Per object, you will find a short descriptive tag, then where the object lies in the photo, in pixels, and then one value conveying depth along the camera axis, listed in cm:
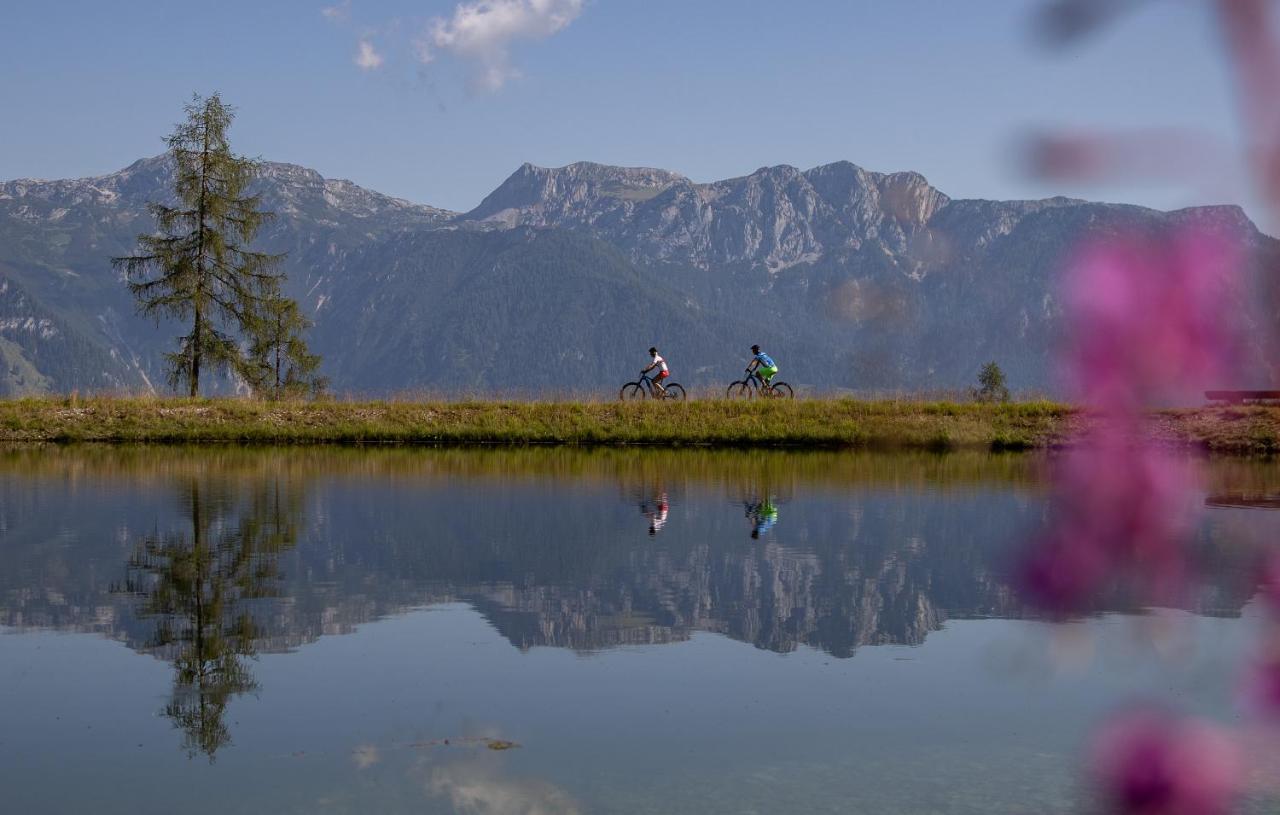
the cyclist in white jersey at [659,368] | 4900
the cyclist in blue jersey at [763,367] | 4817
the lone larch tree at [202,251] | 6131
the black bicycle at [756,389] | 5016
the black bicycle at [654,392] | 4994
